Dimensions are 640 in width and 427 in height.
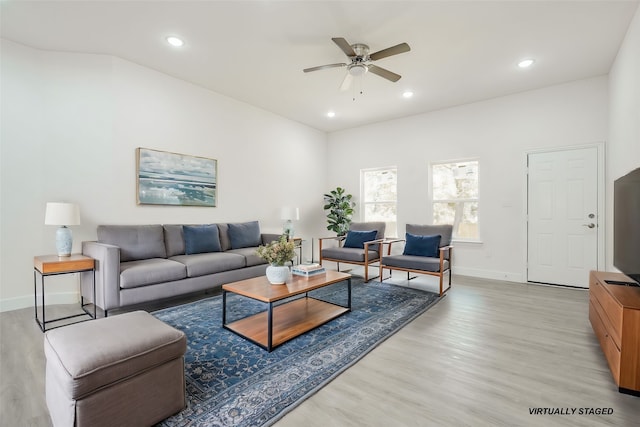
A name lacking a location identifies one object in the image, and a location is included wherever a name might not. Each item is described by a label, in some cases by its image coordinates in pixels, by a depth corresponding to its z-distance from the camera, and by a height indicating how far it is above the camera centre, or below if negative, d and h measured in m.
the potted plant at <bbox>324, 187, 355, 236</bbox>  6.17 +0.04
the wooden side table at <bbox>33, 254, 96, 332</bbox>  2.71 -0.52
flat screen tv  2.05 -0.10
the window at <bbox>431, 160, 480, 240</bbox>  5.08 +0.29
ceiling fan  3.01 +1.61
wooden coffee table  2.42 -1.05
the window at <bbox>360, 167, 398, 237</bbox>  6.07 +0.36
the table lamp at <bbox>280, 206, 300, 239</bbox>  5.41 -0.07
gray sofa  2.86 -0.57
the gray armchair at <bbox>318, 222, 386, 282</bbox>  4.45 -0.58
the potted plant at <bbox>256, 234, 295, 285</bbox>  2.75 -0.44
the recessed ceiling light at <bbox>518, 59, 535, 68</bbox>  3.56 +1.87
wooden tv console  1.73 -0.77
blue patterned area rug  1.63 -1.10
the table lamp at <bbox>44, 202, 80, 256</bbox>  2.91 -0.07
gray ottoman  1.28 -0.77
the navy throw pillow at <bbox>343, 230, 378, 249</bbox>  4.91 -0.44
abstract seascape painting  3.84 +0.48
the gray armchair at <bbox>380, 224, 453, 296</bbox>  3.80 -0.60
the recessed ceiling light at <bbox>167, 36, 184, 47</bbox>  3.14 +1.89
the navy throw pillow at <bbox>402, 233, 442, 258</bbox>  4.14 -0.49
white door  4.04 -0.06
